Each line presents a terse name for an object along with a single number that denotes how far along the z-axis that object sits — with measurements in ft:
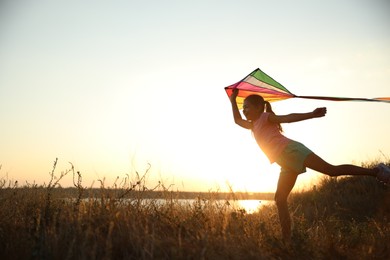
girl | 16.88
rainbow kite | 23.29
